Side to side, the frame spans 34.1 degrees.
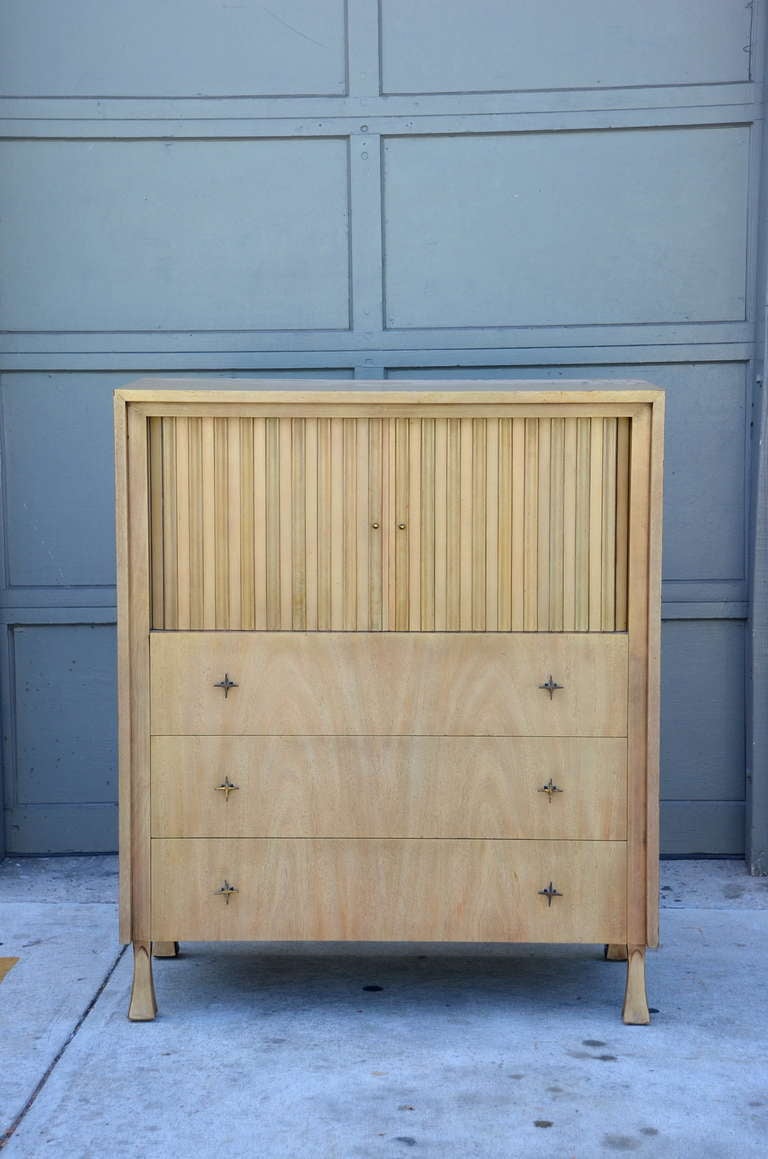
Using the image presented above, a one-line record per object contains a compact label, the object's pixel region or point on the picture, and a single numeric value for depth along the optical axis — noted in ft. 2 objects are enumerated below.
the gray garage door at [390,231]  13.25
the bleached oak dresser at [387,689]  9.86
